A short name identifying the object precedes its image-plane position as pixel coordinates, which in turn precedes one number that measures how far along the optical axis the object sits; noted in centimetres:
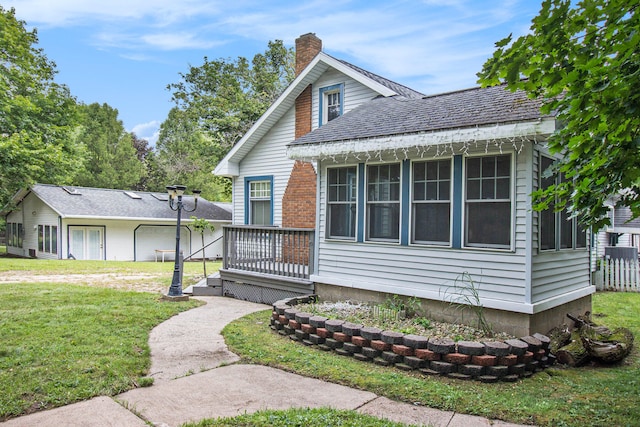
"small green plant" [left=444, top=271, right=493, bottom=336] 638
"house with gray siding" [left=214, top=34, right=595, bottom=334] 615
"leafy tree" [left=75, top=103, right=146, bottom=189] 3344
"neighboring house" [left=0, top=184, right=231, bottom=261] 2295
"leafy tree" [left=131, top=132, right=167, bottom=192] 3938
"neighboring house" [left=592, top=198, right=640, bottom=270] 1498
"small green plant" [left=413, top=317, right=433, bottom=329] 646
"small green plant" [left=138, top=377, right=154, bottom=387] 465
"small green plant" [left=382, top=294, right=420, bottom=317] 708
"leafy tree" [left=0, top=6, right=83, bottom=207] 2052
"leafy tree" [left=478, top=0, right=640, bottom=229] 335
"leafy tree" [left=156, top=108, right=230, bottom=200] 3716
